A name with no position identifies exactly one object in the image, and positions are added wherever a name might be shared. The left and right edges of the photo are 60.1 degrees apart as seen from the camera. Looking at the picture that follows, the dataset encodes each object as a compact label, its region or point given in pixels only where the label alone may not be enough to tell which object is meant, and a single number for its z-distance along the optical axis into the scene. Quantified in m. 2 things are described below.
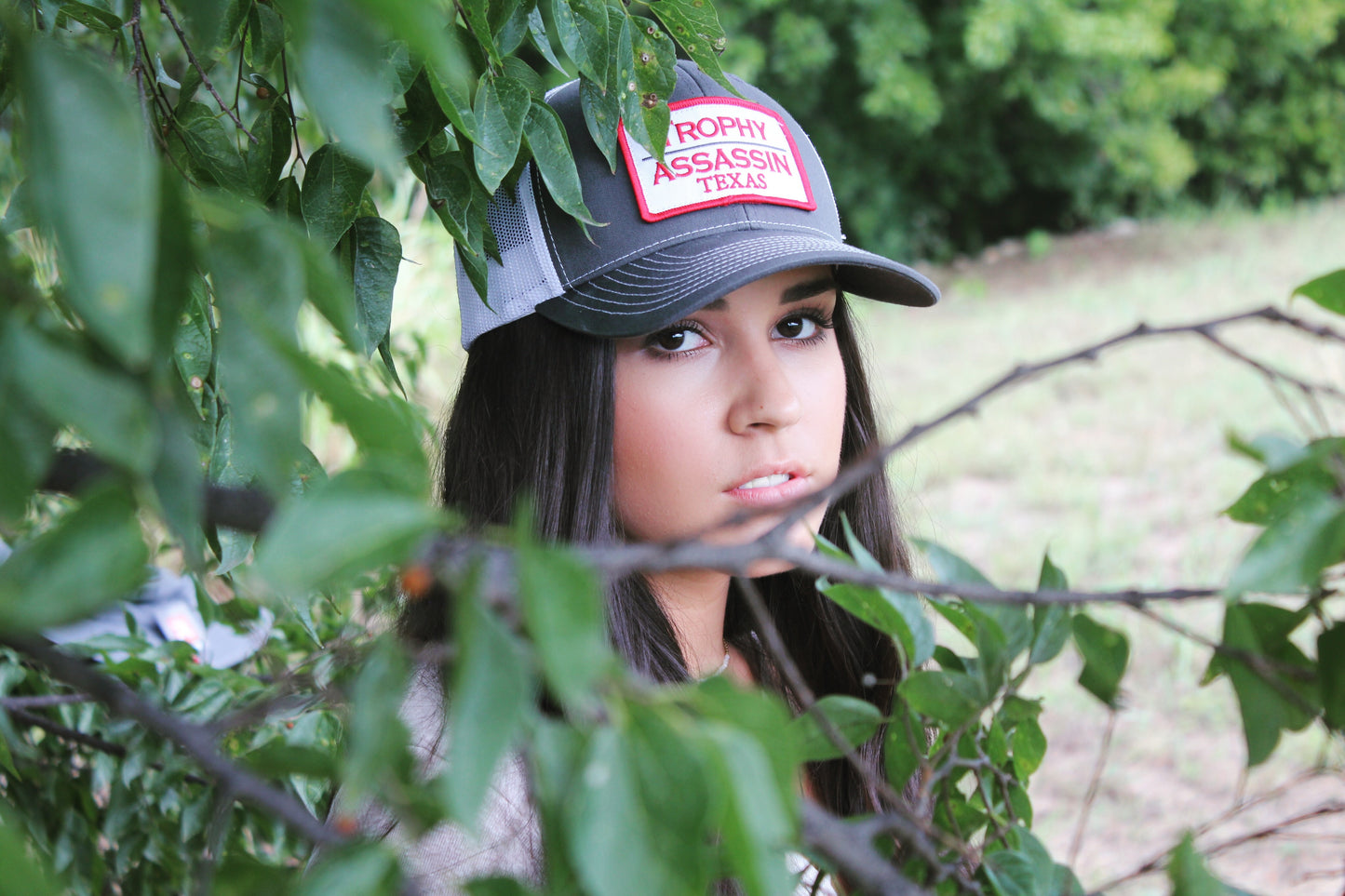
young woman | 1.04
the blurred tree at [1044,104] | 7.42
